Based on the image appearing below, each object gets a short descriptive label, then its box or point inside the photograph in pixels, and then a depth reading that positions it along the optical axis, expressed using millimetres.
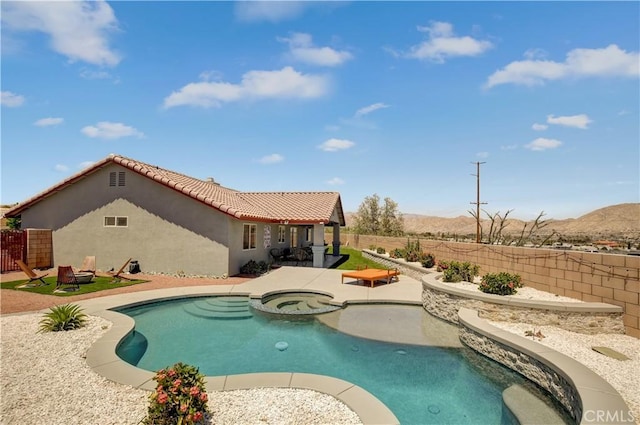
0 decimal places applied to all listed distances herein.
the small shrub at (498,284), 11062
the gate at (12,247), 17356
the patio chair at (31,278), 14108
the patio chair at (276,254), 23469
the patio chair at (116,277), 15814
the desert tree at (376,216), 46469
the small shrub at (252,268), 18938
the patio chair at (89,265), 16222
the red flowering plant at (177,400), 4340
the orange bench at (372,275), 15254
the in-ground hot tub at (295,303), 11703
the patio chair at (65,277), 13367
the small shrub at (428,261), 19434
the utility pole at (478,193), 25691
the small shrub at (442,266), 16641
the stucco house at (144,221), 17562
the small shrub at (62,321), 8562
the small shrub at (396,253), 24758
